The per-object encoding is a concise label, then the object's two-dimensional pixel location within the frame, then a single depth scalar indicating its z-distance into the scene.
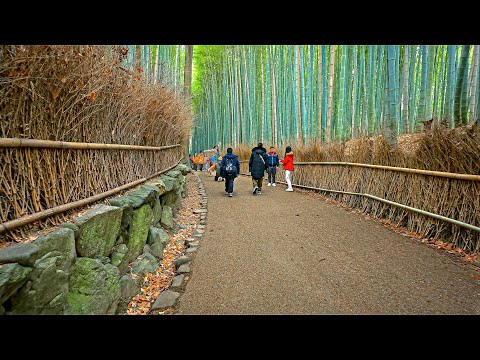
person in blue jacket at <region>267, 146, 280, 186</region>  9.27
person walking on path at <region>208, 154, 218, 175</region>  13.44
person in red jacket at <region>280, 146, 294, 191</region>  8.30
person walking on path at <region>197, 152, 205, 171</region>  18.85
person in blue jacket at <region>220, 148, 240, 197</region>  7.43
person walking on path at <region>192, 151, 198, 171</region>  19.29
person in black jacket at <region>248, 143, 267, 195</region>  7.73
